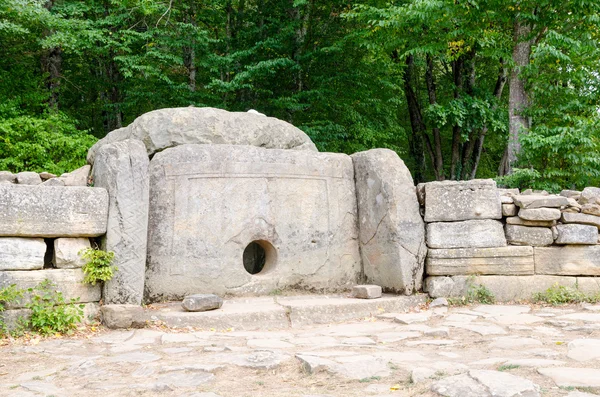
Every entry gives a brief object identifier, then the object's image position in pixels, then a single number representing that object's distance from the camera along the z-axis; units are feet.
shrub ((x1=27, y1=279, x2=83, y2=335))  17.22
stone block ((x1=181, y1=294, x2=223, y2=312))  18.97
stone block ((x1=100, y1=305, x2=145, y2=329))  17.74
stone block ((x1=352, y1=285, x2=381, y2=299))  21.42
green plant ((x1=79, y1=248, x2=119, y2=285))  18.37
